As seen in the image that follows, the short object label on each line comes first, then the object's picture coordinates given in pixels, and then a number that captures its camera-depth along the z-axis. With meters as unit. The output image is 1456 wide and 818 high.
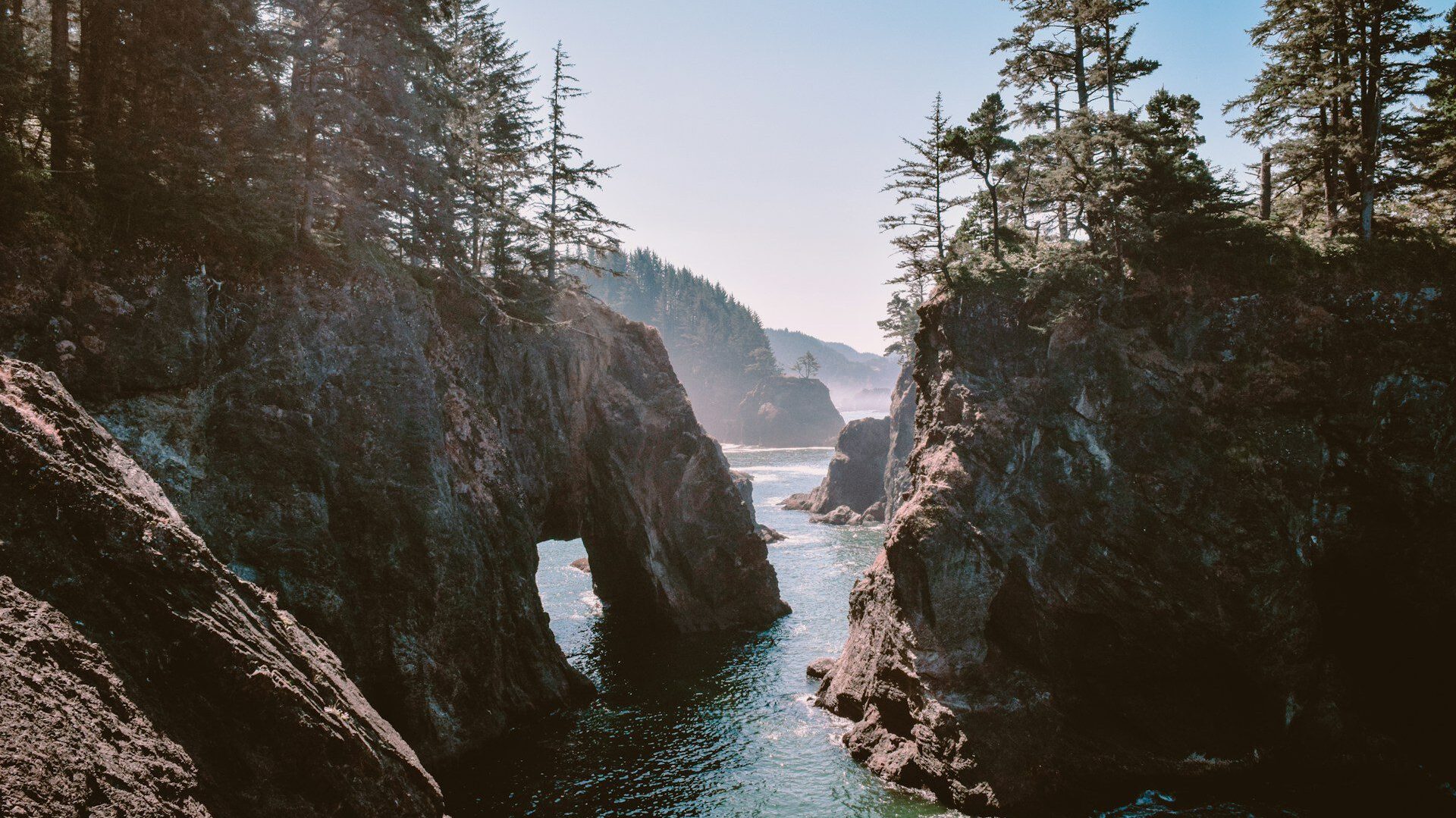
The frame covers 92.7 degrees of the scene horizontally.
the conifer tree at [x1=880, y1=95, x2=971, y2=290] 31.08
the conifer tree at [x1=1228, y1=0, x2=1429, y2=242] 23.95
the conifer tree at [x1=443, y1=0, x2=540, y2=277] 33.09
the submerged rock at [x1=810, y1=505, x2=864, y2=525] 68.38
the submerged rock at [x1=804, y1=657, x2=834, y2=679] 30.72
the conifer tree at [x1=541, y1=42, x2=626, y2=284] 36.78
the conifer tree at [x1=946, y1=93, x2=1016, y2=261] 26.64
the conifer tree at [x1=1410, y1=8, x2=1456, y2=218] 23.86
